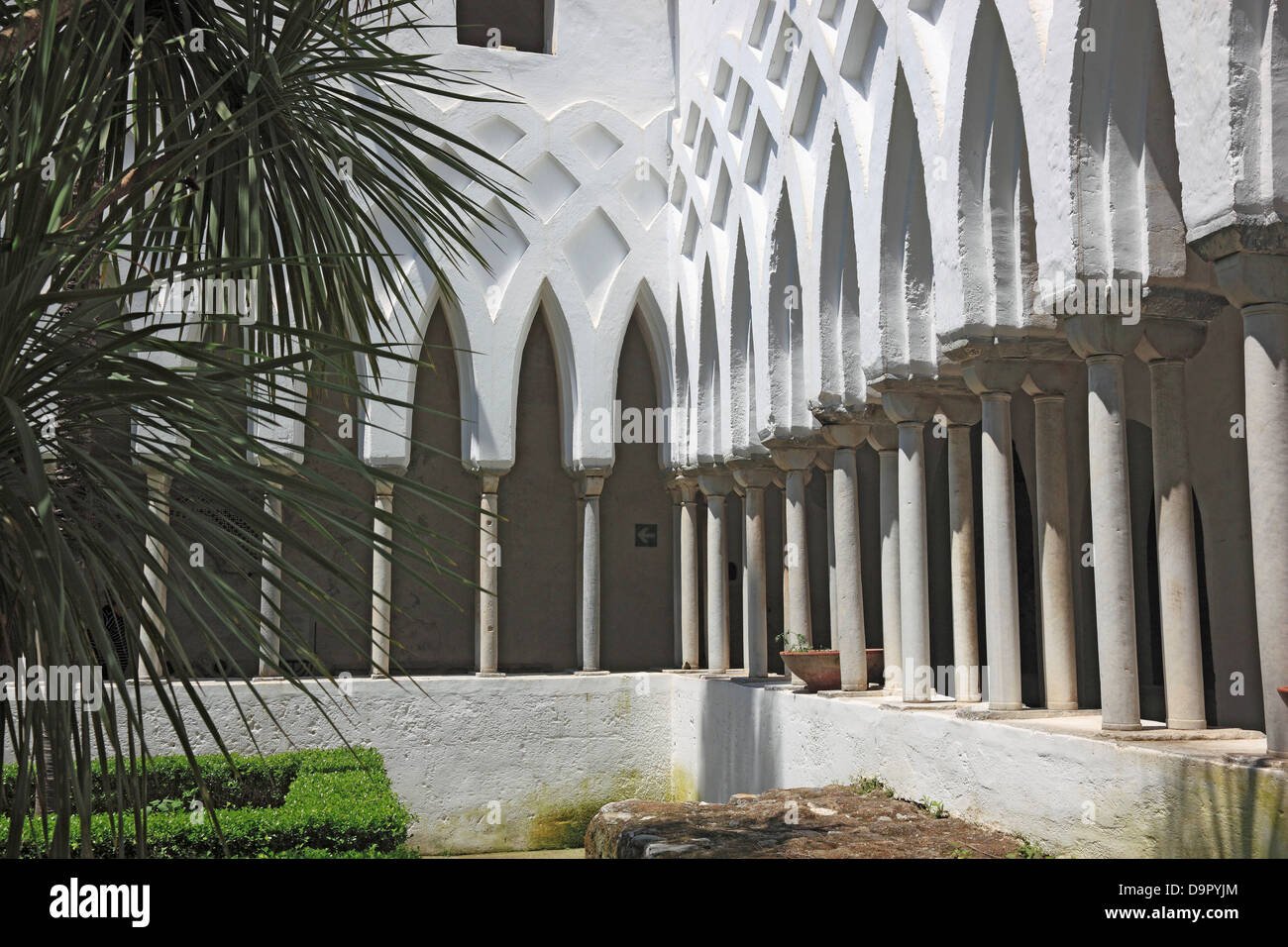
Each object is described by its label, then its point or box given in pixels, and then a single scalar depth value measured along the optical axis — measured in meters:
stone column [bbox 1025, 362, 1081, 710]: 6.36
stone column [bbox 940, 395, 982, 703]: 7.15
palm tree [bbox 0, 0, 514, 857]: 2.37
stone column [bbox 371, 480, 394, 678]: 12.45
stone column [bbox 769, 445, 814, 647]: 10.21
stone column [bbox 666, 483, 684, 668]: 13.76
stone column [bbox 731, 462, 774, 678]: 10.85
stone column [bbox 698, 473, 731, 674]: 12.23
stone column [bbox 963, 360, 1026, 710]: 6.46
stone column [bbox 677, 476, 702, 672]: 13.12
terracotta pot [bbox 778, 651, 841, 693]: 9.14
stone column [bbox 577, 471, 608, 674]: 13.20
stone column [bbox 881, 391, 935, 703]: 7.74
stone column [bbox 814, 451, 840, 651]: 10.05
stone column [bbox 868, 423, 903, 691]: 8.62
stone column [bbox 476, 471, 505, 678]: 12.77
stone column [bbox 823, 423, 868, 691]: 8.70
